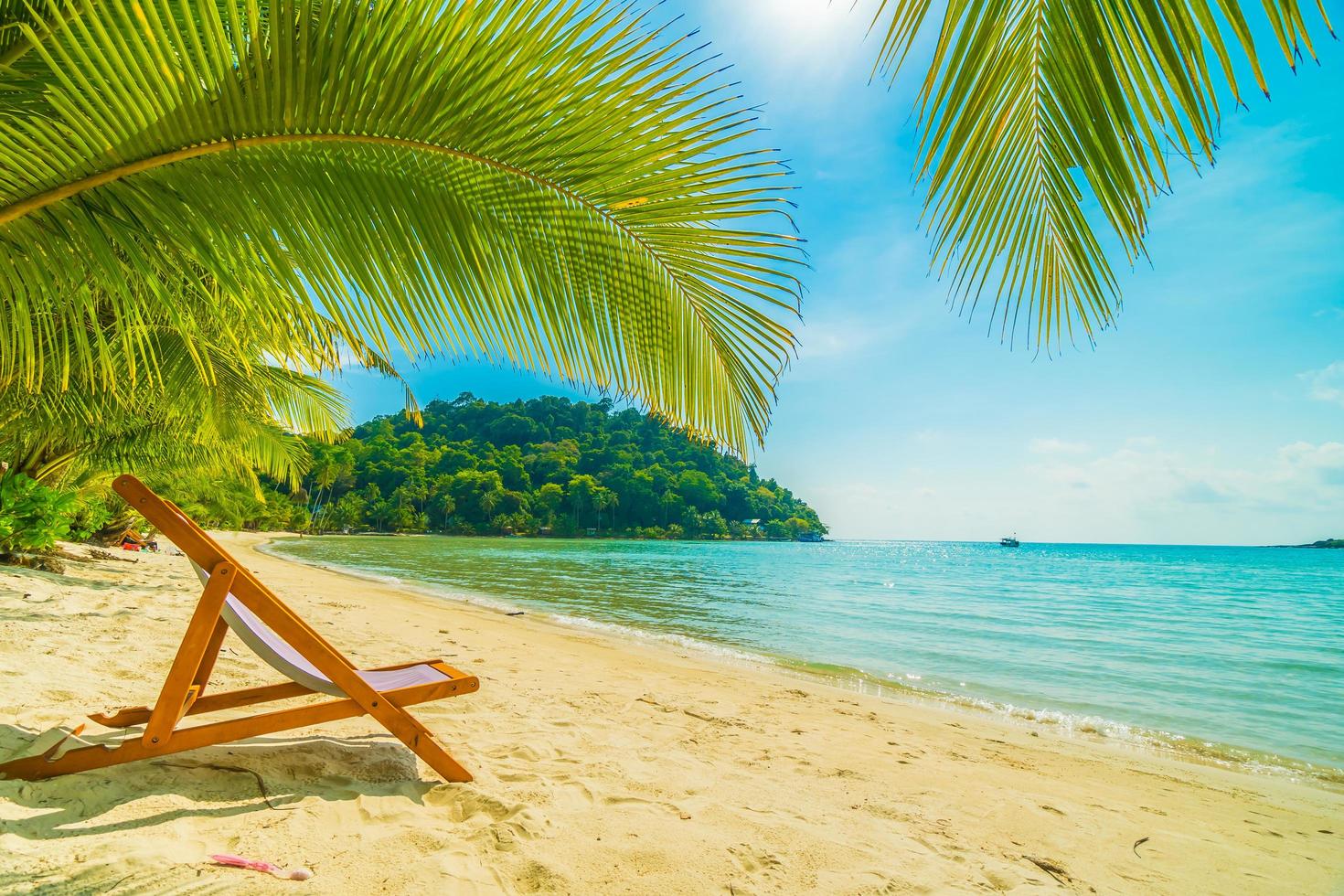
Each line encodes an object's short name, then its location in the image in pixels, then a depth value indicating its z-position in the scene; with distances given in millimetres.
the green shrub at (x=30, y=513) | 7156
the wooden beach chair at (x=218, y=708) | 2301
